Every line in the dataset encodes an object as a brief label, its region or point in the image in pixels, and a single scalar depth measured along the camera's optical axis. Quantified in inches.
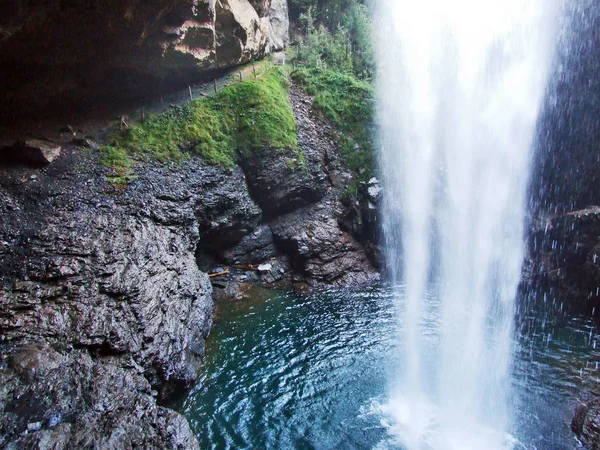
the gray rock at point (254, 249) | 612.1
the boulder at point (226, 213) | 560.7
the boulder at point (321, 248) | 622.5
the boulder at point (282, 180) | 621.0
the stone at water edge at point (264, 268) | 611.2
